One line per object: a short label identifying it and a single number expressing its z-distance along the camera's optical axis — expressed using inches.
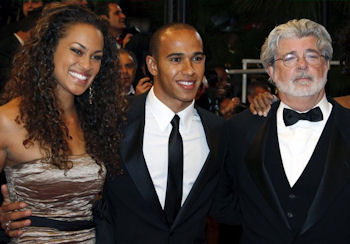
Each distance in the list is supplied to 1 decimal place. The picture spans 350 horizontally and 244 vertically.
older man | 88.0
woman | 86.8
